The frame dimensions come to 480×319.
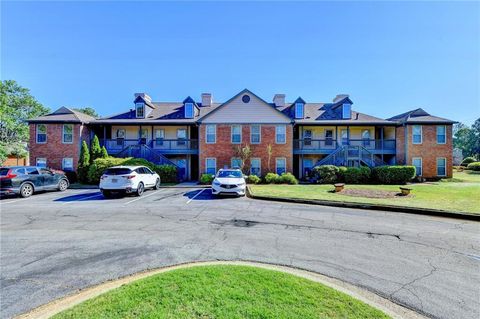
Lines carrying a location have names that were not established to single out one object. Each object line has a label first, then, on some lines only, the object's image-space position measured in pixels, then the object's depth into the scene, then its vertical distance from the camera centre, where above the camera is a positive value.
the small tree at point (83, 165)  19.94 -0.48
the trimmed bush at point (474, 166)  35.64 -1.62
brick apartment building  21.98 +1.95
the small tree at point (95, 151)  20.62 +0.74
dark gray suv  12.80 -1.21
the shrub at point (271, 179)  19.92 -1.82
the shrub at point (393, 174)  19.80 -1.49
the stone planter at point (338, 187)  14.56 -1.88
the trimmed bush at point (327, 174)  19.78 -1.44
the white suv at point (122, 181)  12.81 -1.21
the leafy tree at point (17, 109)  37.59 +9.63
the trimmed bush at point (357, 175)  19.70 -1.54
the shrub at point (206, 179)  19.59 -1.75
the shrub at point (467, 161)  43.30 -0.96
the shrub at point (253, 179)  19.86 -1.81
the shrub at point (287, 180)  19.76 -1.92
